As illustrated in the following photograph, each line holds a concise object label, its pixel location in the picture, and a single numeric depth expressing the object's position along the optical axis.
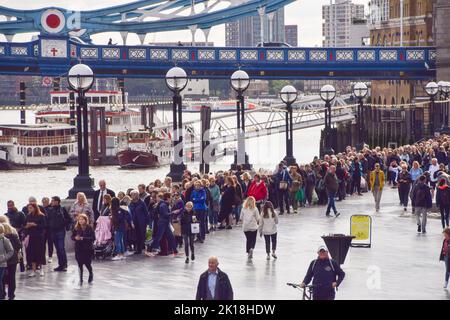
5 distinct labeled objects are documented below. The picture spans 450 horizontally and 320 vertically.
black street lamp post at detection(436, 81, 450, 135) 45.06
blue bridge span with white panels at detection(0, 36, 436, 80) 61.41
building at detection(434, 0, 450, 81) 62.94
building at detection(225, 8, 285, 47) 74.76
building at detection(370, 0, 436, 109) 87.12
